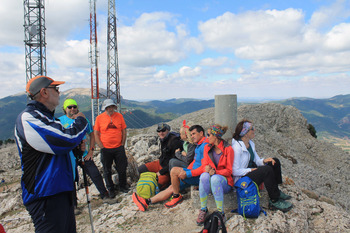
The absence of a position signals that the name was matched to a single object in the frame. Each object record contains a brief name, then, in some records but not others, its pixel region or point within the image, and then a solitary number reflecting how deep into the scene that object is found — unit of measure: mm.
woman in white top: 4965
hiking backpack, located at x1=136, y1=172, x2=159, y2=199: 6031
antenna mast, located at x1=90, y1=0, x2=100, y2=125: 22688
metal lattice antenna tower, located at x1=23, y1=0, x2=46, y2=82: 23641
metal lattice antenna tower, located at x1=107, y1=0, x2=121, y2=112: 23016
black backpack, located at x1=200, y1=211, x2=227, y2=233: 3387
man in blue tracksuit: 2436
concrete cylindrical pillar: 7773
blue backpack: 4645
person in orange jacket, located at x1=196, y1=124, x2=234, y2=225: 4656
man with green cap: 5547
